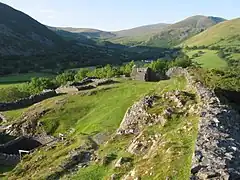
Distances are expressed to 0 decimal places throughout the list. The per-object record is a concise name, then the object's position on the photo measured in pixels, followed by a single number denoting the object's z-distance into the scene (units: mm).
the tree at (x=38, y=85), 64873
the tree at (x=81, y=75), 77851
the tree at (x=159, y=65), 86522
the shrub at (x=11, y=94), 62890
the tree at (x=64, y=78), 77060
